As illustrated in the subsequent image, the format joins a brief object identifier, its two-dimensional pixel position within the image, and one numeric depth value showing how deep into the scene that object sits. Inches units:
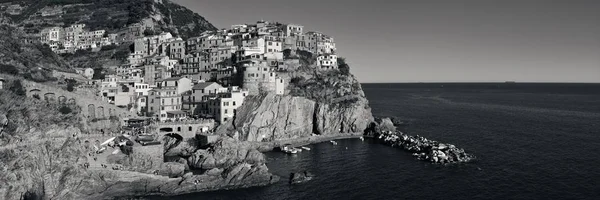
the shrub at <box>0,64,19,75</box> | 2621.6
